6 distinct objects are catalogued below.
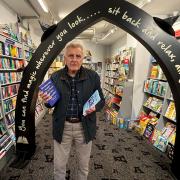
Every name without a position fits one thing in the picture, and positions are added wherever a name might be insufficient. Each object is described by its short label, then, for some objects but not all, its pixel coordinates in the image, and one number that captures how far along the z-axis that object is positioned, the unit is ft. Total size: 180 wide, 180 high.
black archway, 5.06
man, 4.95
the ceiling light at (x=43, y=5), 10.74
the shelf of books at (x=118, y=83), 13.94
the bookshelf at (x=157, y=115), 9.51
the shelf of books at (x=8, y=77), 8.81
